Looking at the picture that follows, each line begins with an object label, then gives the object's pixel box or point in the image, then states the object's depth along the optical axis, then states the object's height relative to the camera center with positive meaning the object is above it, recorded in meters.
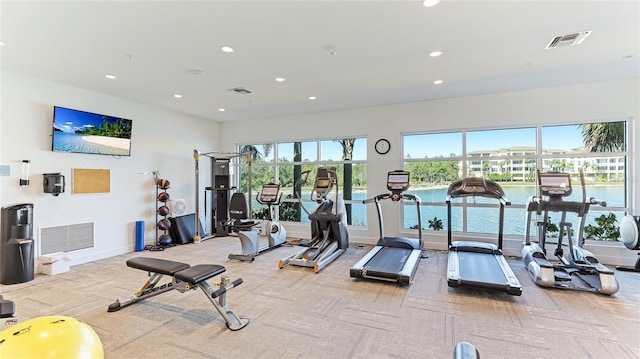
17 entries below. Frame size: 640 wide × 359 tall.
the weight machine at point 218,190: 7.23 -0.20
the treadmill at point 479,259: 3.68 -1.20
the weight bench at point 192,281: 2.89 -0.97
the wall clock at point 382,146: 6.54 +0.79
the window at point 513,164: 5.20 +0.35
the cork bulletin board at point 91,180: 5.18 +0.04
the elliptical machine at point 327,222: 5.35 -0.74
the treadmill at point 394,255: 4.09 -1.22
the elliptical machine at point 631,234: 4.46 -0.80
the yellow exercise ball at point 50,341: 1.55 -0.87
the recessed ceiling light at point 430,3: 2.70 +1.64
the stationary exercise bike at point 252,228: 5.39 -0.89
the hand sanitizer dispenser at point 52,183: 4.69 -0.01
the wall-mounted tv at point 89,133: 4.89 +0.88
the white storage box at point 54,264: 4.50 -1.25
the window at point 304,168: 6.96 +0.35
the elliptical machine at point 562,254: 3.81 -1.07
